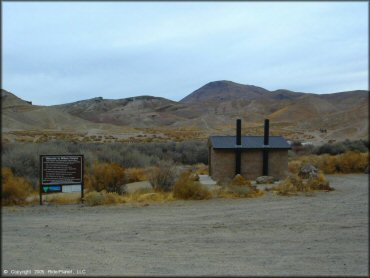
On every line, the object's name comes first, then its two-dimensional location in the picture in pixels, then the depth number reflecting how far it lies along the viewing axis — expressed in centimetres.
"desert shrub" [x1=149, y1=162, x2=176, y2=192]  2494
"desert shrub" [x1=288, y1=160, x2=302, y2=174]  3765
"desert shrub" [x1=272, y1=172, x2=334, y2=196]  2352
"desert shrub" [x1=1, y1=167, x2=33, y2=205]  1802
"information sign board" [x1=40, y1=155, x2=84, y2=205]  1908
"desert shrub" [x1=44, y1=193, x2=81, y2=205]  2065
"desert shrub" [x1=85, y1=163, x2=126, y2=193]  2416
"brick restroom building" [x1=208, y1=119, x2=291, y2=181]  3064
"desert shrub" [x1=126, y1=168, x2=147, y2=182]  3211
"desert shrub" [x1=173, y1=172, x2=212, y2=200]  2156
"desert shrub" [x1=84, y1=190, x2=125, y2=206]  1961
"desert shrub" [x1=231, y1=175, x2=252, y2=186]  2536
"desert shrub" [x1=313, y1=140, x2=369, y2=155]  5044
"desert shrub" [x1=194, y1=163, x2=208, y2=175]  3856
